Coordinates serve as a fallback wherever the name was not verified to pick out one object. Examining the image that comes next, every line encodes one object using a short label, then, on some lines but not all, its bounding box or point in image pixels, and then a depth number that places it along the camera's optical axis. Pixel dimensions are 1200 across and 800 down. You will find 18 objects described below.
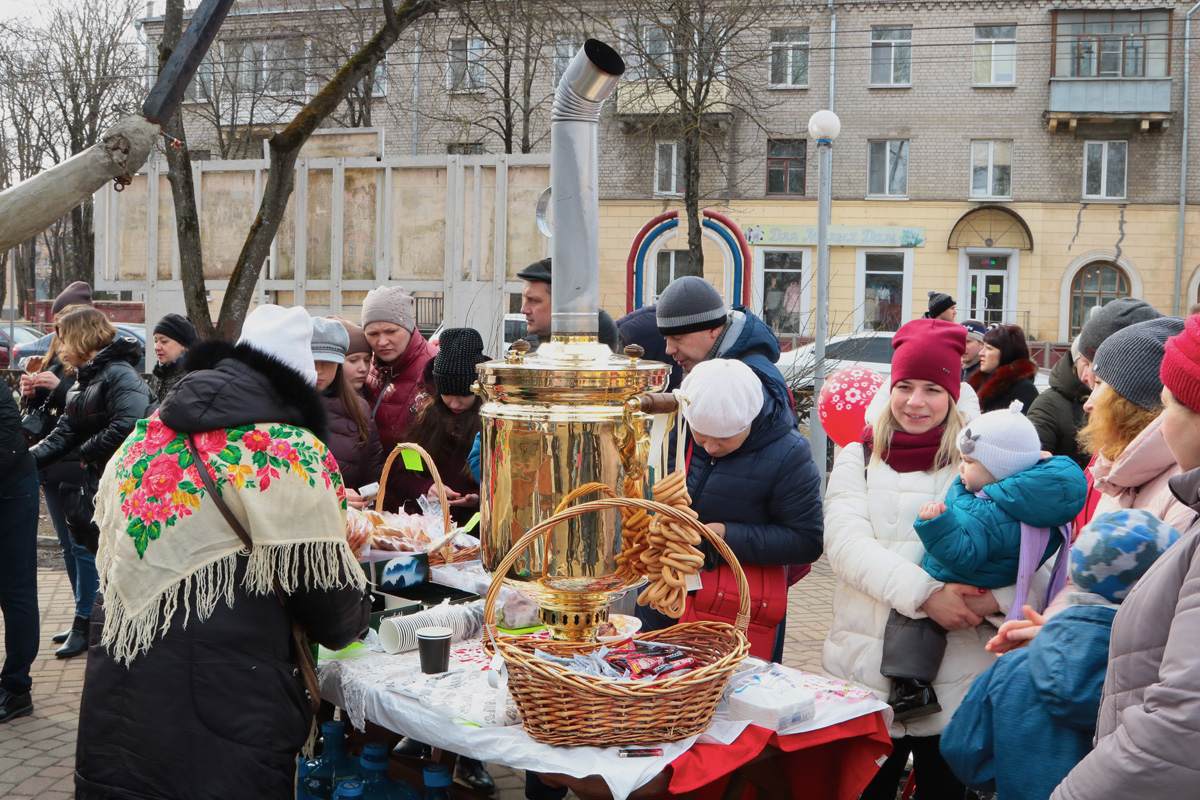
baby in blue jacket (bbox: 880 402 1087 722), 2.60
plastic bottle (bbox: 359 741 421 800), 2.94
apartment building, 25.75
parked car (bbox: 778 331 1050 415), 10.10
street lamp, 7.95
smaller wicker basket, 3.25
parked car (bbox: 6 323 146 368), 21.38
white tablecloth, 1.95
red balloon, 4.49
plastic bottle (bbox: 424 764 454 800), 2.79
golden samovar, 2.07
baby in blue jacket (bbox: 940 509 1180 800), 1.80
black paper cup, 2.53
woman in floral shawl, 2.29
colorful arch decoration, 7.64
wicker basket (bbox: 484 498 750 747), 1.94
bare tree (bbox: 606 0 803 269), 19.28
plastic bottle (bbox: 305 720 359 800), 3.09
